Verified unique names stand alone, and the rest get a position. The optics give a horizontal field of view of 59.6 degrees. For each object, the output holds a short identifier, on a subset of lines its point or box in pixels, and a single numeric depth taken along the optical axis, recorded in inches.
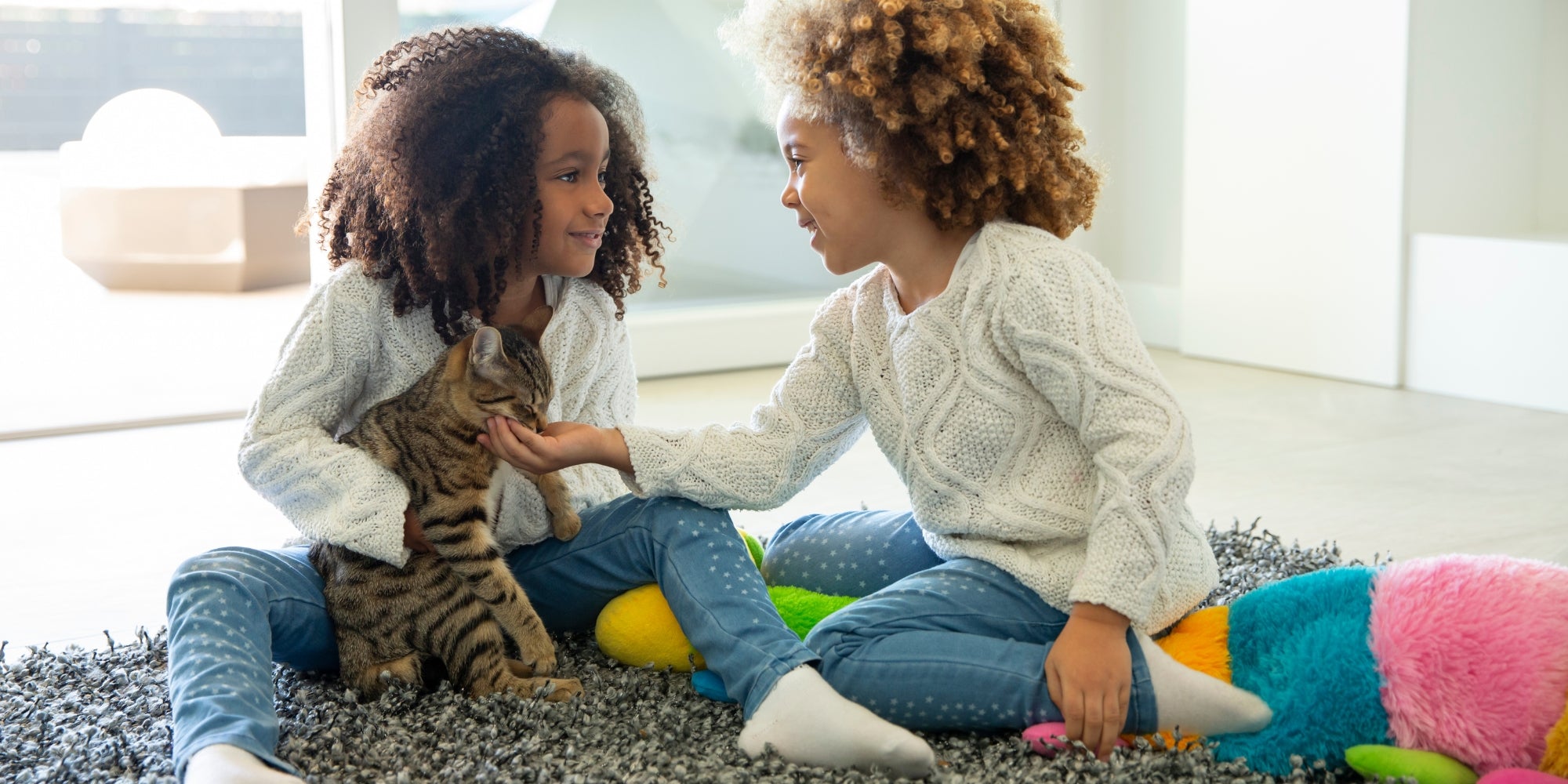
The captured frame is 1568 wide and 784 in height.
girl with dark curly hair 57.3
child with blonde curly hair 51.9
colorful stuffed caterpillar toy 48.1
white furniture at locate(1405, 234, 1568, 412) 120.4
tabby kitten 58.6
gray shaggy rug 50.1
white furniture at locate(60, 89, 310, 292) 126.0
